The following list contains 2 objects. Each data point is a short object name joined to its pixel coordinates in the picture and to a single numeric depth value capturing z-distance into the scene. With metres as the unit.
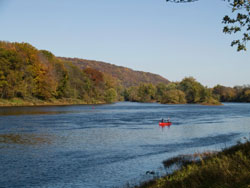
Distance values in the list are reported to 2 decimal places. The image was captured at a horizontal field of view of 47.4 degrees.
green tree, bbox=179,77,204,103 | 185.50
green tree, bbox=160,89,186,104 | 188.25
